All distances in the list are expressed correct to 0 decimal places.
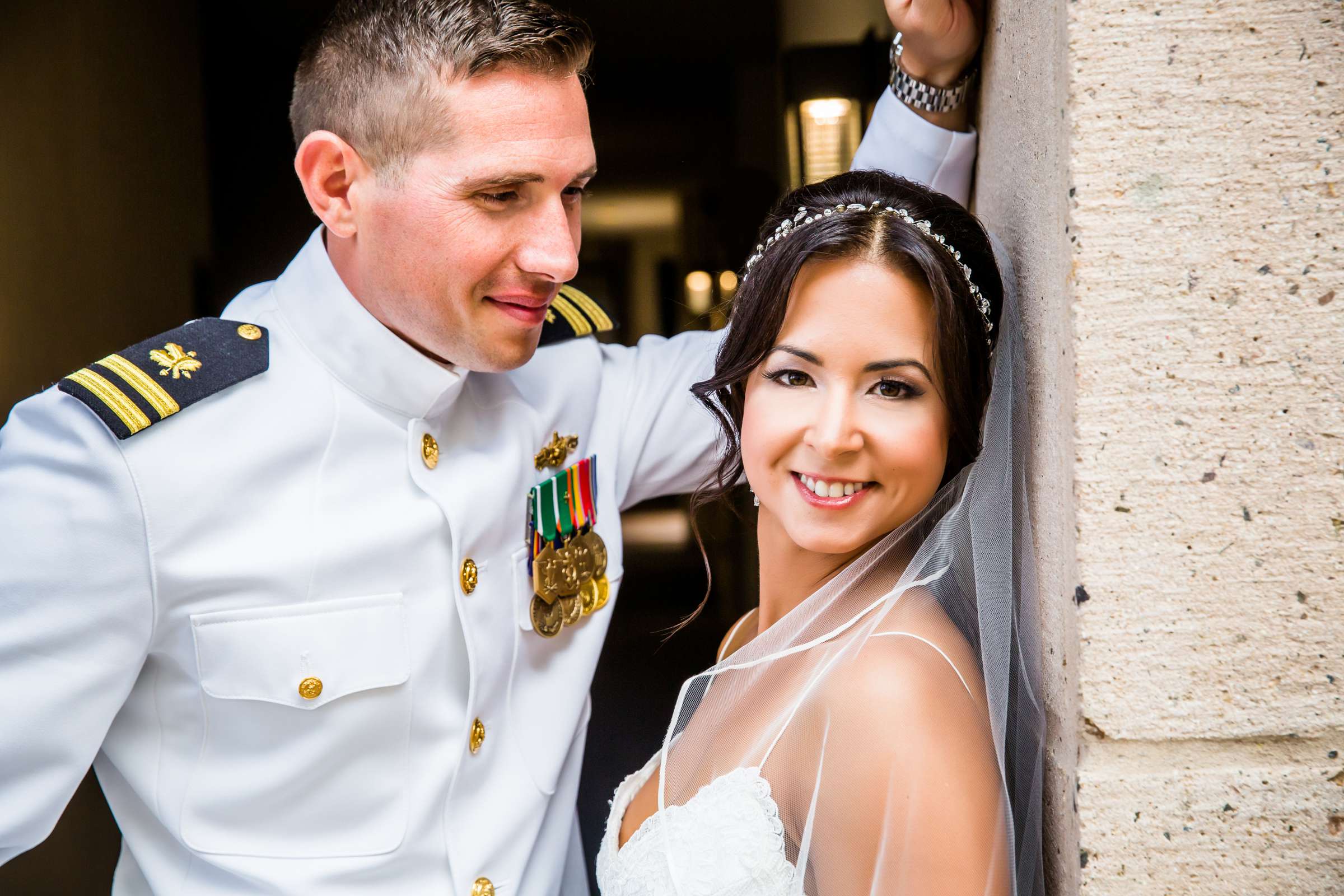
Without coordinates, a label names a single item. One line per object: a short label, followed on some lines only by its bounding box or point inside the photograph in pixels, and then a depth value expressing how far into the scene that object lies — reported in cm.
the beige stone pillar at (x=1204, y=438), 104
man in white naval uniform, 139
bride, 117
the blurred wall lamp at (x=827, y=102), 220
